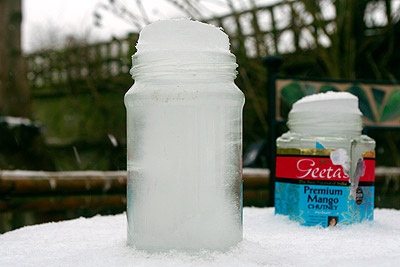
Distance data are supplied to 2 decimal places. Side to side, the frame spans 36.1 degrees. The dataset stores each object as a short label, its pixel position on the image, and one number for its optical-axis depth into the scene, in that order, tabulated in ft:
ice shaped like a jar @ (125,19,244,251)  1.22
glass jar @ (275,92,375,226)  1.57
